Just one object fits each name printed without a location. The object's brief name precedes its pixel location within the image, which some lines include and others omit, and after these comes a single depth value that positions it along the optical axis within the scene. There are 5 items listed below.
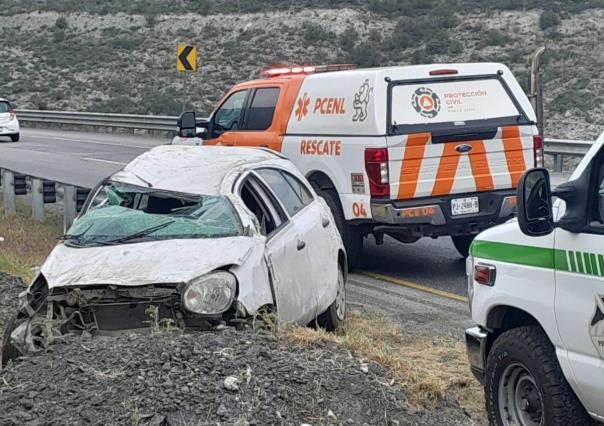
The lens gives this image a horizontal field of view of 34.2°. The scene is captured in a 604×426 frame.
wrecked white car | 5.88
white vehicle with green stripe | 4.57
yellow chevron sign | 27.81
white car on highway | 31.89
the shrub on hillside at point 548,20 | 38.22
